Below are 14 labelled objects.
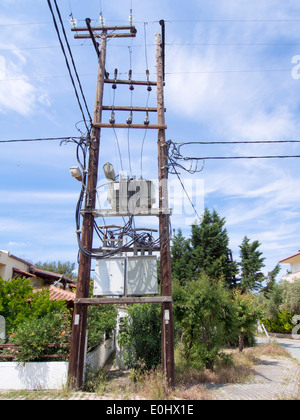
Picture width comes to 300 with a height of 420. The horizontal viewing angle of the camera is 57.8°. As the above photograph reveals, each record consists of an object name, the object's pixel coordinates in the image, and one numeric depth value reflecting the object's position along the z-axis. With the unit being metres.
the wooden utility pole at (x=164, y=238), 6.80
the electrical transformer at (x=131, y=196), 7.72
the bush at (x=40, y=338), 7.01
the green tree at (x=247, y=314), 13.90
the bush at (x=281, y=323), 25.64
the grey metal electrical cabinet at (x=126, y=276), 7.33
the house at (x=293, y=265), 29.33
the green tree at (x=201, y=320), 9.63
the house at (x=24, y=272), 15.07
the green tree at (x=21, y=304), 8.36
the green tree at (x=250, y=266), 24.45
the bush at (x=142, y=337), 8.78
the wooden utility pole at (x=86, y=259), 6.69
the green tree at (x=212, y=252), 23.02
